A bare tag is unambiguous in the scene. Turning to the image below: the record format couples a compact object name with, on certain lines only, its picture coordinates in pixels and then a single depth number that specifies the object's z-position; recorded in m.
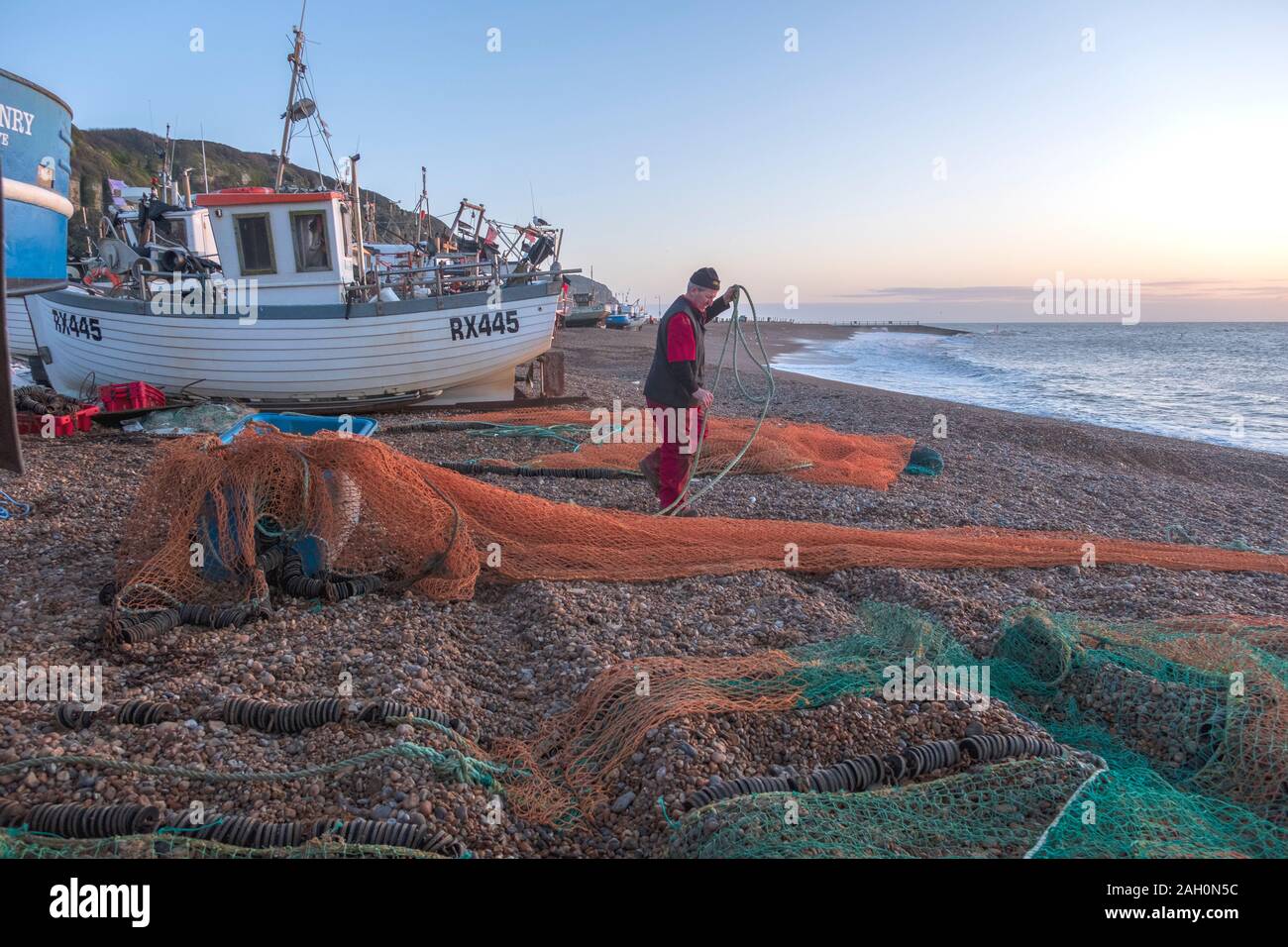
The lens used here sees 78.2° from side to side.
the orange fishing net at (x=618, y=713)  2.81
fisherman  6.02
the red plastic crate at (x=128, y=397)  10.01
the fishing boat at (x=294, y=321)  10.96
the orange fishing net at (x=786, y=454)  7.96
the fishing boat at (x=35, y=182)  5.17
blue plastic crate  6.32
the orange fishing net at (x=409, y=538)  4.17
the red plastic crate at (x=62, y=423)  8.83
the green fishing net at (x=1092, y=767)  2.46
